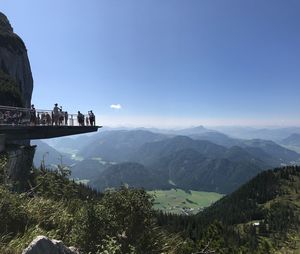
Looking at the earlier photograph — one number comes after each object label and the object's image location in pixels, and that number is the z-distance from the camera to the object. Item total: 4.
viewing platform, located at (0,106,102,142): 17.43
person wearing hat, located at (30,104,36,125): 22.86
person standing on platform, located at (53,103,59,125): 26.05
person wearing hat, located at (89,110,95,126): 29.56
